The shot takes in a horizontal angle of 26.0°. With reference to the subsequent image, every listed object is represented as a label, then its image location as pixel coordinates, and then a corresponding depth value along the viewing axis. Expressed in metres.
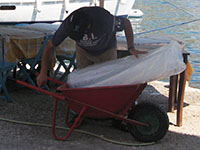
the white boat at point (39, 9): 15.24
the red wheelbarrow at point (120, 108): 4.45
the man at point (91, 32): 4.45
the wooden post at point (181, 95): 5.42
